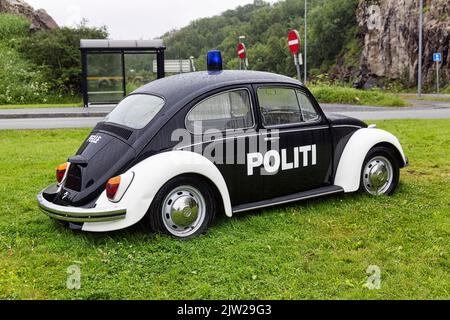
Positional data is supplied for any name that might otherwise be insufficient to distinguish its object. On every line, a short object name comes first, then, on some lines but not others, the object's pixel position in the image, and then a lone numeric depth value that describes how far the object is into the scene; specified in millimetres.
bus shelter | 19016
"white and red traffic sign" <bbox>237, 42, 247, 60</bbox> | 26241
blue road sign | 31002
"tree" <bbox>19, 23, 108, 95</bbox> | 25172
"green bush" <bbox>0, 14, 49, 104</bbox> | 24141
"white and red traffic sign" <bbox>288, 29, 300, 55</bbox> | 13859
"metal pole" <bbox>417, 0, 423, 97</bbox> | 27202
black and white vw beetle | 4660
